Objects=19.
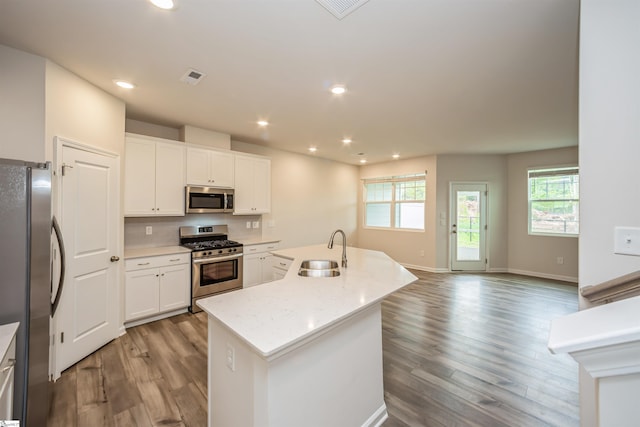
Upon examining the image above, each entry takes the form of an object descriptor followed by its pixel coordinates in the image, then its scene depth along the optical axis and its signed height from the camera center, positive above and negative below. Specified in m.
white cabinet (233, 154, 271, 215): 4.37 +0.44
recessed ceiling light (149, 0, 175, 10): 1.56 +1.21
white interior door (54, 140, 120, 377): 2.33 -0.39
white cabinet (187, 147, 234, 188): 3.79 +0.64
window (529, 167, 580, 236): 5.17 +0.23
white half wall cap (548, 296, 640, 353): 0.49 -0.23
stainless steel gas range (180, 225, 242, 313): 3.59 -0.71
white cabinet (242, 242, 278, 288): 4.17 -0.85
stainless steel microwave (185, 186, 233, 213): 3.74 +0.16
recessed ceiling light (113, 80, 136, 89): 2.54 +1.21
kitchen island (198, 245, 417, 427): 1.23 -0.75
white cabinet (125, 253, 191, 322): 3.11 -0.91
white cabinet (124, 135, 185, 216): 3.24 +0.43
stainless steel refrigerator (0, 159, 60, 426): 1.33 -0.32
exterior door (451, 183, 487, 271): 5.98 -0.33
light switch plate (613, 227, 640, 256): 1.21 -0.13
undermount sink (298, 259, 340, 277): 2.65 -0.52
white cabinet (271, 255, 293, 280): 3.07 -0.63
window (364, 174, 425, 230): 6.36 +0.25
